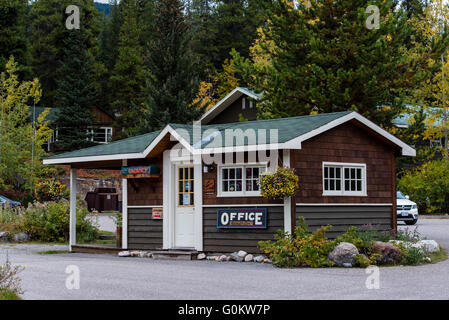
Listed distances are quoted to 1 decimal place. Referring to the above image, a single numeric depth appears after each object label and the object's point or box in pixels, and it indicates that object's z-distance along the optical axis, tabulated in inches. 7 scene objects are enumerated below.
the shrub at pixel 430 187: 1400.1
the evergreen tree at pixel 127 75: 2275.3
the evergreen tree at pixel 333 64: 901.2
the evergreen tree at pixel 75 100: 1977.1
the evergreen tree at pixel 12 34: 2230.6
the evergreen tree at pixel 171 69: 1485.0
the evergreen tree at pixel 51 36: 2487.7
